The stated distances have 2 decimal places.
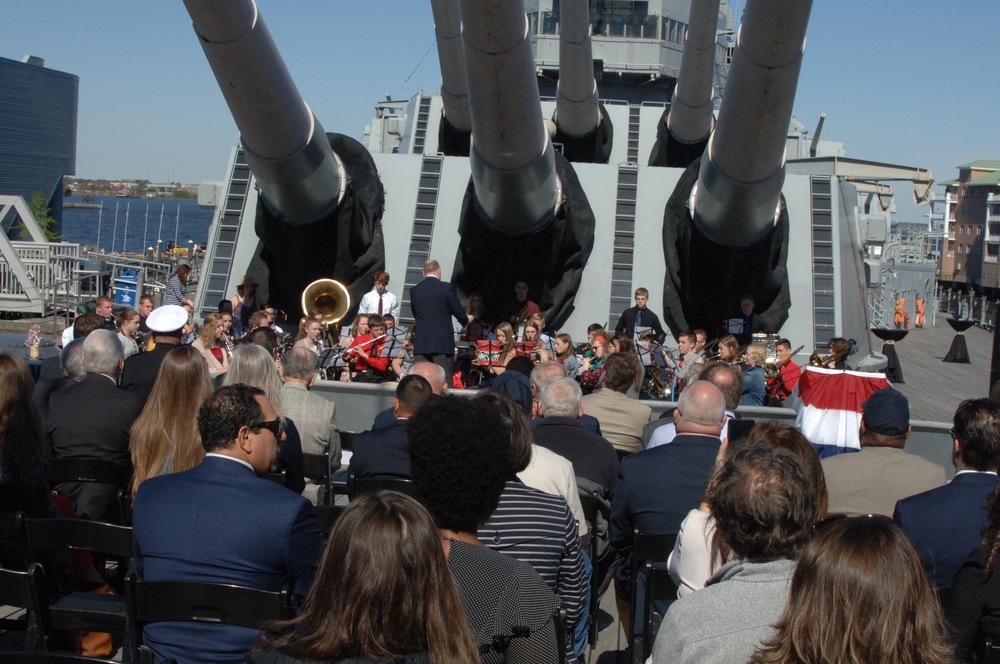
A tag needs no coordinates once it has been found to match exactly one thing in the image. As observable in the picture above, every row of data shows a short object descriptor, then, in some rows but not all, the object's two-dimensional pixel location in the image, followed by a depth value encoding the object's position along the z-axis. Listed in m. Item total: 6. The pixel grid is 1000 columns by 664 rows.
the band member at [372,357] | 8.55
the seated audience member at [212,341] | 7.82
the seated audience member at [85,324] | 7.17
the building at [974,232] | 64.12
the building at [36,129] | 51.00
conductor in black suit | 8.30
